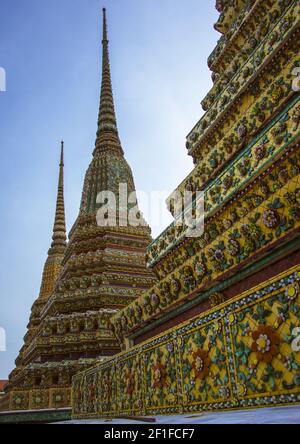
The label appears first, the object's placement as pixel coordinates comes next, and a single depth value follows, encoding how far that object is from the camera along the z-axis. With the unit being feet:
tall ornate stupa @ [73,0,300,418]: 9.36
